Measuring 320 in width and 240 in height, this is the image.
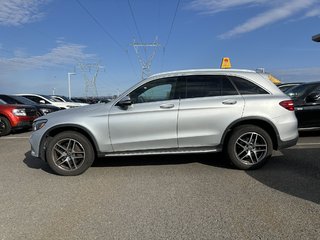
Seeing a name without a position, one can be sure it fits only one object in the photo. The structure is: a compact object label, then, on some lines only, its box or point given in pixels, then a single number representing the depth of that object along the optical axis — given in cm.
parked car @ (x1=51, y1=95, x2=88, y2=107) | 1615
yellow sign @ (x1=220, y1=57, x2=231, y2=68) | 914
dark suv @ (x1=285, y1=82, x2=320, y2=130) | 627
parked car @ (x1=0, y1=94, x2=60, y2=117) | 973
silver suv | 412
